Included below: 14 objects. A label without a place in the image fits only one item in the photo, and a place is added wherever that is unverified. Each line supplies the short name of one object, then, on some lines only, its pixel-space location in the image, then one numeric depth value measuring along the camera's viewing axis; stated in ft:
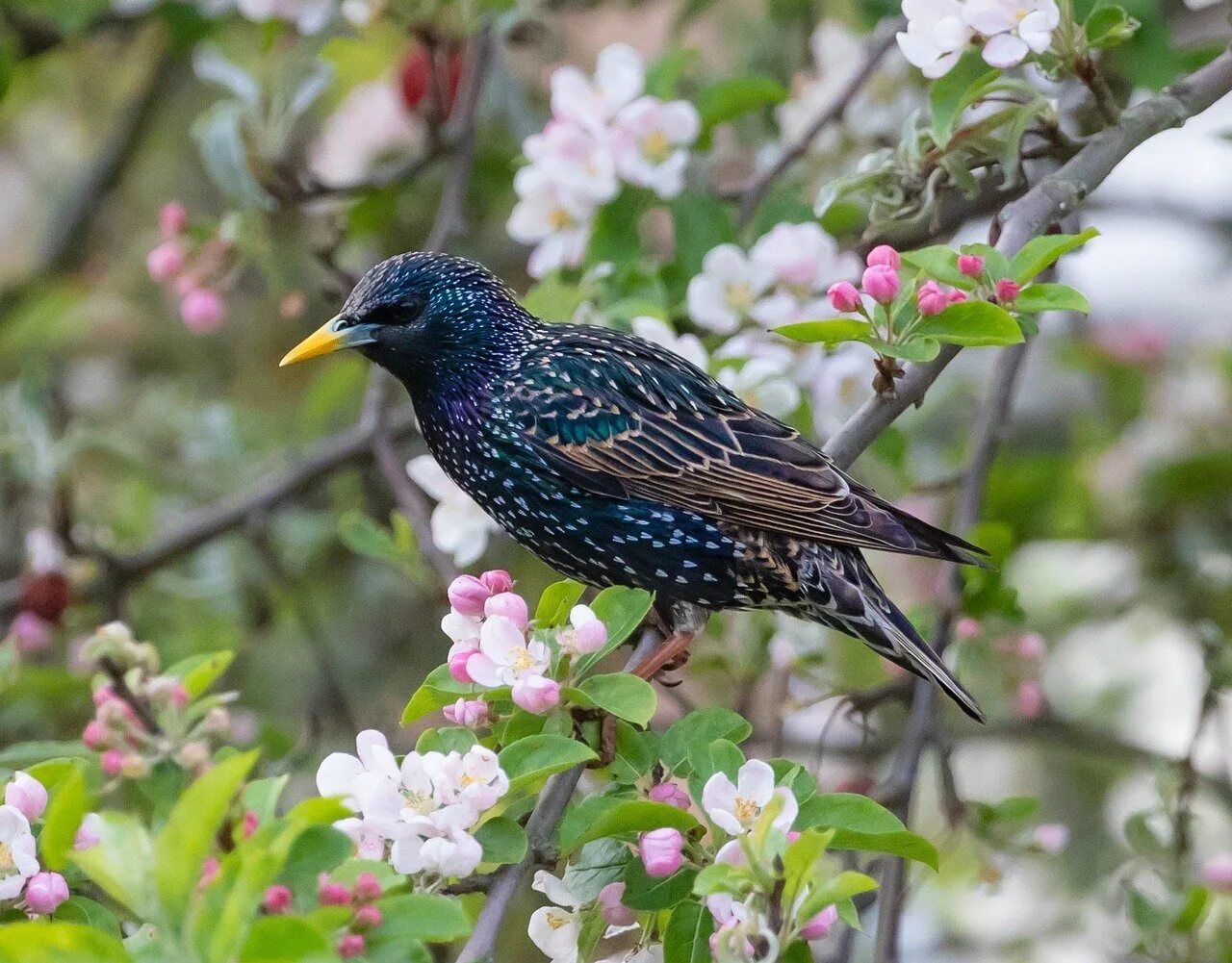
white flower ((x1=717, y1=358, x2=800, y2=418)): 20.89
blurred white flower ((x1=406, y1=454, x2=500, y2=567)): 22.12
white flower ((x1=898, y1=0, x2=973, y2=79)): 17.25
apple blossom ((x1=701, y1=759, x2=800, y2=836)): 12.84
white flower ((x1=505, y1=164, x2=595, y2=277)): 22.47
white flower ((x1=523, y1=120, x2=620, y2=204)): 22.22
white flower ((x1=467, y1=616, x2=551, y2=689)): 13.82
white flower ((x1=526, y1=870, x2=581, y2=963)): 14.17
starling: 19.99
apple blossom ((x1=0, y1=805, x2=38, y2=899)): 13.23
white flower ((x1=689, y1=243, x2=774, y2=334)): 21.53
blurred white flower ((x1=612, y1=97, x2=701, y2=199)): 22.47
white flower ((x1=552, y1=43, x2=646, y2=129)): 22.38
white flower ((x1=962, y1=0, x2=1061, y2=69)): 16.63
